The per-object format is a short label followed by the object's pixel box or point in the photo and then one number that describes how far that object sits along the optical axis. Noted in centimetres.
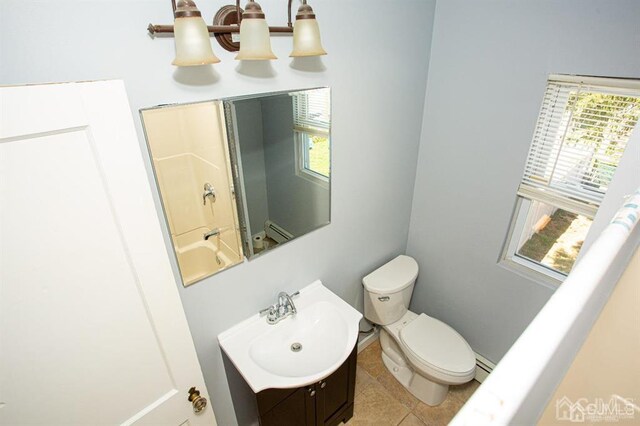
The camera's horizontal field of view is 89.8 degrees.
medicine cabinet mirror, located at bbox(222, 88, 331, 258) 121
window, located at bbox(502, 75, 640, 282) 131
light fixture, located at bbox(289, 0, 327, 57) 103
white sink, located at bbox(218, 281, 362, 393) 129
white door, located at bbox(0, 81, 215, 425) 69
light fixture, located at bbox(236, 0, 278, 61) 91
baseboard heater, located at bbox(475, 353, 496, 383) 203
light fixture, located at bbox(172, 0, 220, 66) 81
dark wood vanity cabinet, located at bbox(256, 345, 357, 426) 136
